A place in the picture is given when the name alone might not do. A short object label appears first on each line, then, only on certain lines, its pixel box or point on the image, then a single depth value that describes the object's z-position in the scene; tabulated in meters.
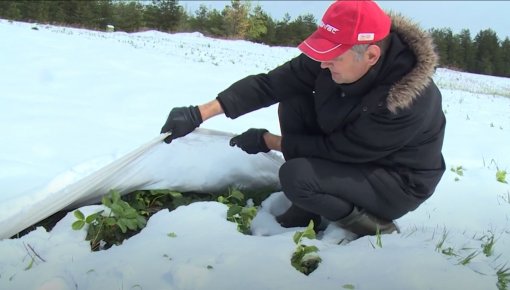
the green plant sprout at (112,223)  1.84
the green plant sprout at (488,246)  1.91
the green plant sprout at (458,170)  3.06
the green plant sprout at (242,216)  2.02
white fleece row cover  1.85
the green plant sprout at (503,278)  1.55
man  1.76
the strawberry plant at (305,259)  1.65
